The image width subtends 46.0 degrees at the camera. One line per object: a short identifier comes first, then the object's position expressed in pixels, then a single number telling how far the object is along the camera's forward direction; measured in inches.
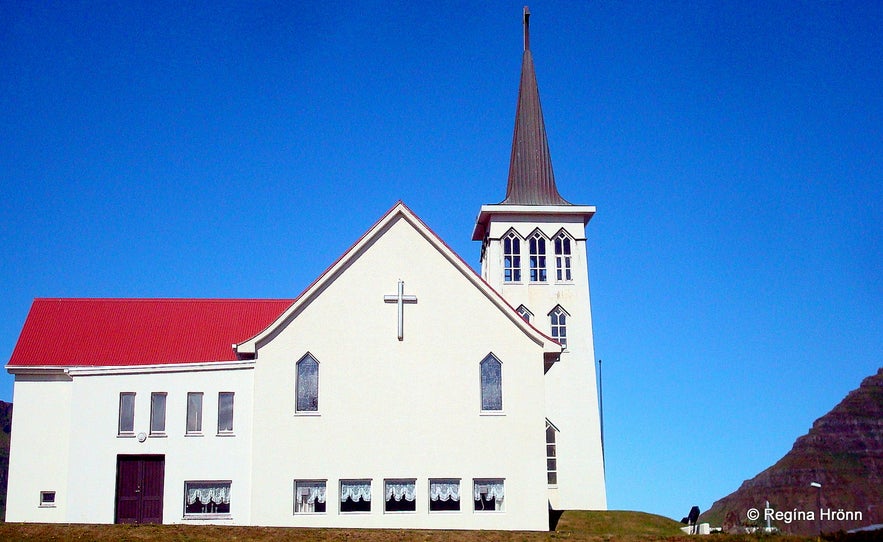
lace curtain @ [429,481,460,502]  1368.1
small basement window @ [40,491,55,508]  1534.2
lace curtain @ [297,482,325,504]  1363.2
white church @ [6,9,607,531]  1365.7
